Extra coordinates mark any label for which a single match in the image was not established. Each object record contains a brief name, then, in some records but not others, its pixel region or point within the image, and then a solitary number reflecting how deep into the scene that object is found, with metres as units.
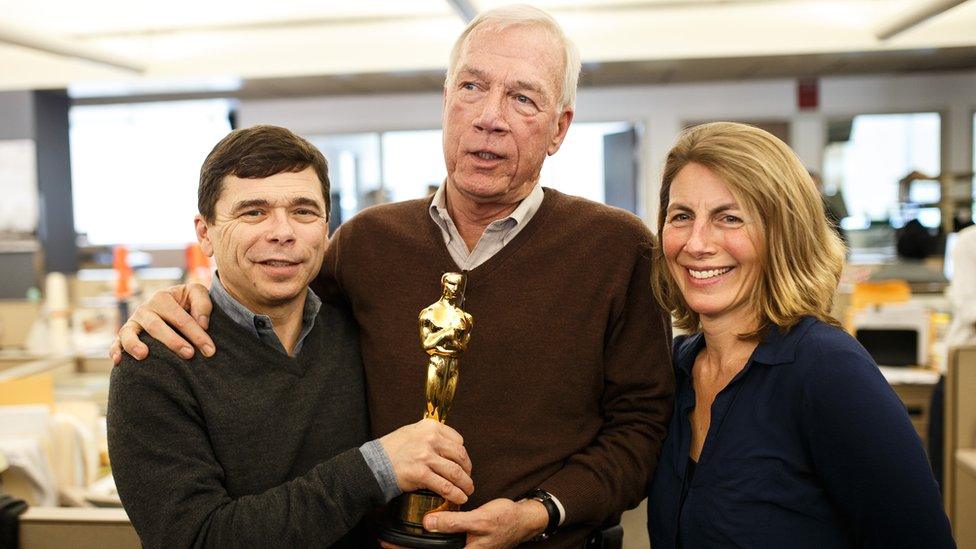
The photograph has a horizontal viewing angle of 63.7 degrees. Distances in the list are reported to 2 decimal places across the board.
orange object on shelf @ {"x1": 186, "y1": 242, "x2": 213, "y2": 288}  5.04
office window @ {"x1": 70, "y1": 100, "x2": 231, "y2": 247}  10.45
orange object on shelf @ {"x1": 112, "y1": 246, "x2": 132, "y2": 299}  4.91
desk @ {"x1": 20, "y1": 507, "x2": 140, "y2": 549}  1.68
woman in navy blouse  1.16
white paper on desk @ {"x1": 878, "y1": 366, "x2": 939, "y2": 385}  3.65
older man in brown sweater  1.39
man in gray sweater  1.15
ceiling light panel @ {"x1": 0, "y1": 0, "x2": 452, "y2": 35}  5.44
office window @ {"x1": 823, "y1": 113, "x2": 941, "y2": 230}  8.50
